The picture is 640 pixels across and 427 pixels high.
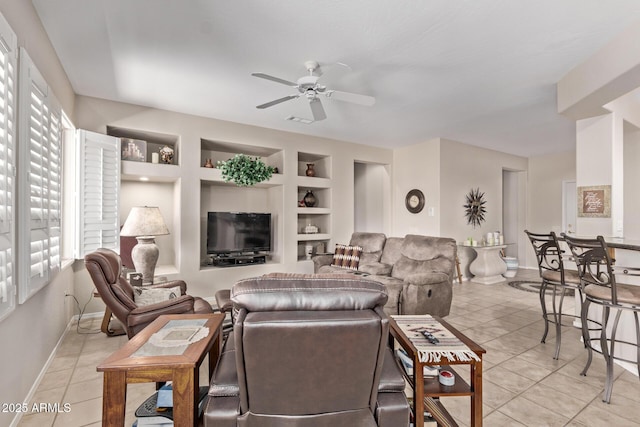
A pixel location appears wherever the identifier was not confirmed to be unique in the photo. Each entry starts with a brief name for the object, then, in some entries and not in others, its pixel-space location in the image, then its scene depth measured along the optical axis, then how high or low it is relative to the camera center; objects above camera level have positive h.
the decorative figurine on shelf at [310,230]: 5.60 -0.28
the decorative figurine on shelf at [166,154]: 4.35 +0.83
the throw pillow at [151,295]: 2.76 -0.74
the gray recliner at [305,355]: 1.12 -0.52
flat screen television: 4.65 -0.28
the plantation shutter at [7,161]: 1.61 +0.28
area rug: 5.07 -1.26
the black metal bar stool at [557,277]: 2.71 -0.56
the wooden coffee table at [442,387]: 1.46 -0.85
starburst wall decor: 6.15 +0.15
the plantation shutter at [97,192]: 3.35 +0.24
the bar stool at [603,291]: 2.08 -0.53
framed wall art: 3.30 +0.16
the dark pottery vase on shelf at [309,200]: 5.70 +0.27
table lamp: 3.50 -0.21
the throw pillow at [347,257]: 4.59 -0.63
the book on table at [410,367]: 1.66 -0.82
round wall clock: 5.95 +0.27
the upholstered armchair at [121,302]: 2.26 -0.67
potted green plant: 4.42 +0.63
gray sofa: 3.59 -0.71
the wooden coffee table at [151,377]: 1.23 -0.65
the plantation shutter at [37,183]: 1.90 +0.21
